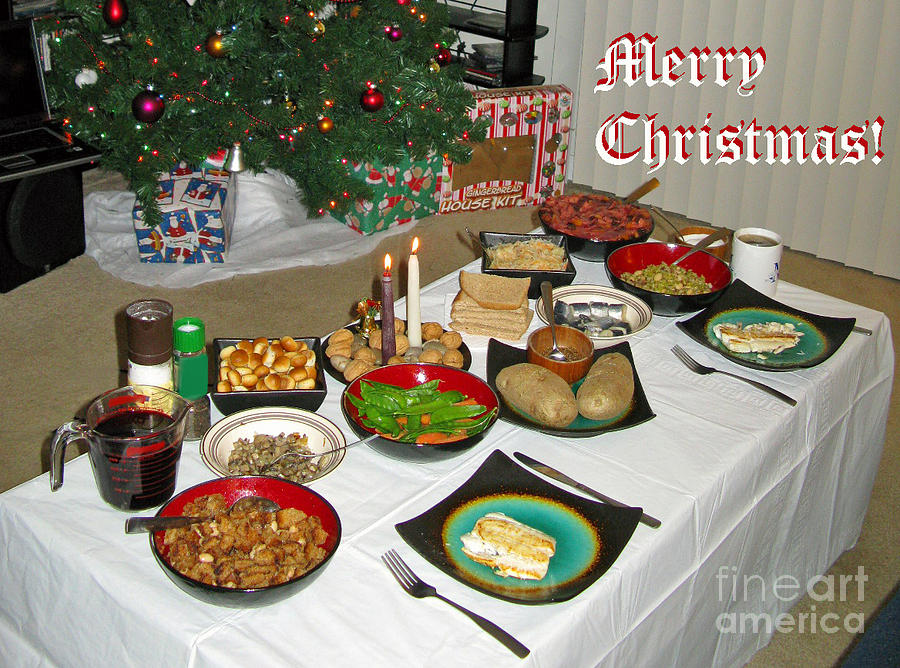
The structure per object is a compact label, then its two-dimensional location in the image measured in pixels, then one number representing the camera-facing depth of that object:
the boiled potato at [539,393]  1.37
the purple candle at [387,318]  1.44
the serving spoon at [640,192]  2.14
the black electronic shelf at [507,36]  3.80
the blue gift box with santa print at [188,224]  3.24
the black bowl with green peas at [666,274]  1.75
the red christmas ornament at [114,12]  2.29
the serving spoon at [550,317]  1.55
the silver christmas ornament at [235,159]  2.67
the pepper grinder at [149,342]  1.23
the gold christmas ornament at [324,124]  2.61
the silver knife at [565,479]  1.22
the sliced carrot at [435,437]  1.31
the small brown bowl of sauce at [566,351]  1.50
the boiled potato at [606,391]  1.40
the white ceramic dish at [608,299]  1.76
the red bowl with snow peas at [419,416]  1.27
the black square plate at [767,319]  1.63
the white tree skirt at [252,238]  3.26
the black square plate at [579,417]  1.37
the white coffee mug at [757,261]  1.84
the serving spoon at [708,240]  1.91
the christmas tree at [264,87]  2.53
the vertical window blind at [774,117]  3.29
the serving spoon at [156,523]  1.07
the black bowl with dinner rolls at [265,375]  1.37
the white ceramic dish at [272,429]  1.27
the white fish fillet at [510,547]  1.10
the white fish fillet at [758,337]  1.65
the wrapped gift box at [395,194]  3.50
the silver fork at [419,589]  1.00
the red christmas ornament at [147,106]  2.37
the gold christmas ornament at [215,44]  2.42
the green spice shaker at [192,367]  1.28
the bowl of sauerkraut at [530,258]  1.81
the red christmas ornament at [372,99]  2.52
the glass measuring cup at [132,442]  1.11
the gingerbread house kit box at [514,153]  3.66
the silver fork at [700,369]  1.52
